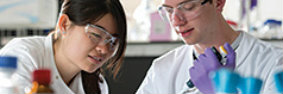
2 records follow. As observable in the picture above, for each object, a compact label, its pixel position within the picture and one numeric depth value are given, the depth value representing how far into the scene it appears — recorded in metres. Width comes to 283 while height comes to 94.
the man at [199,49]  1.57
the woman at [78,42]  1.57
